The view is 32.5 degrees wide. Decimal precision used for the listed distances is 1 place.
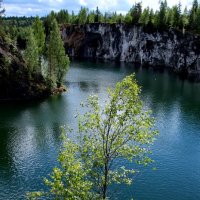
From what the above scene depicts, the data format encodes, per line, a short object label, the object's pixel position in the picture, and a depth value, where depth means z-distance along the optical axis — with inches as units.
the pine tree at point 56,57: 3791.8
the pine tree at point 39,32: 5118.1
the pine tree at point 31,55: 3639.3
